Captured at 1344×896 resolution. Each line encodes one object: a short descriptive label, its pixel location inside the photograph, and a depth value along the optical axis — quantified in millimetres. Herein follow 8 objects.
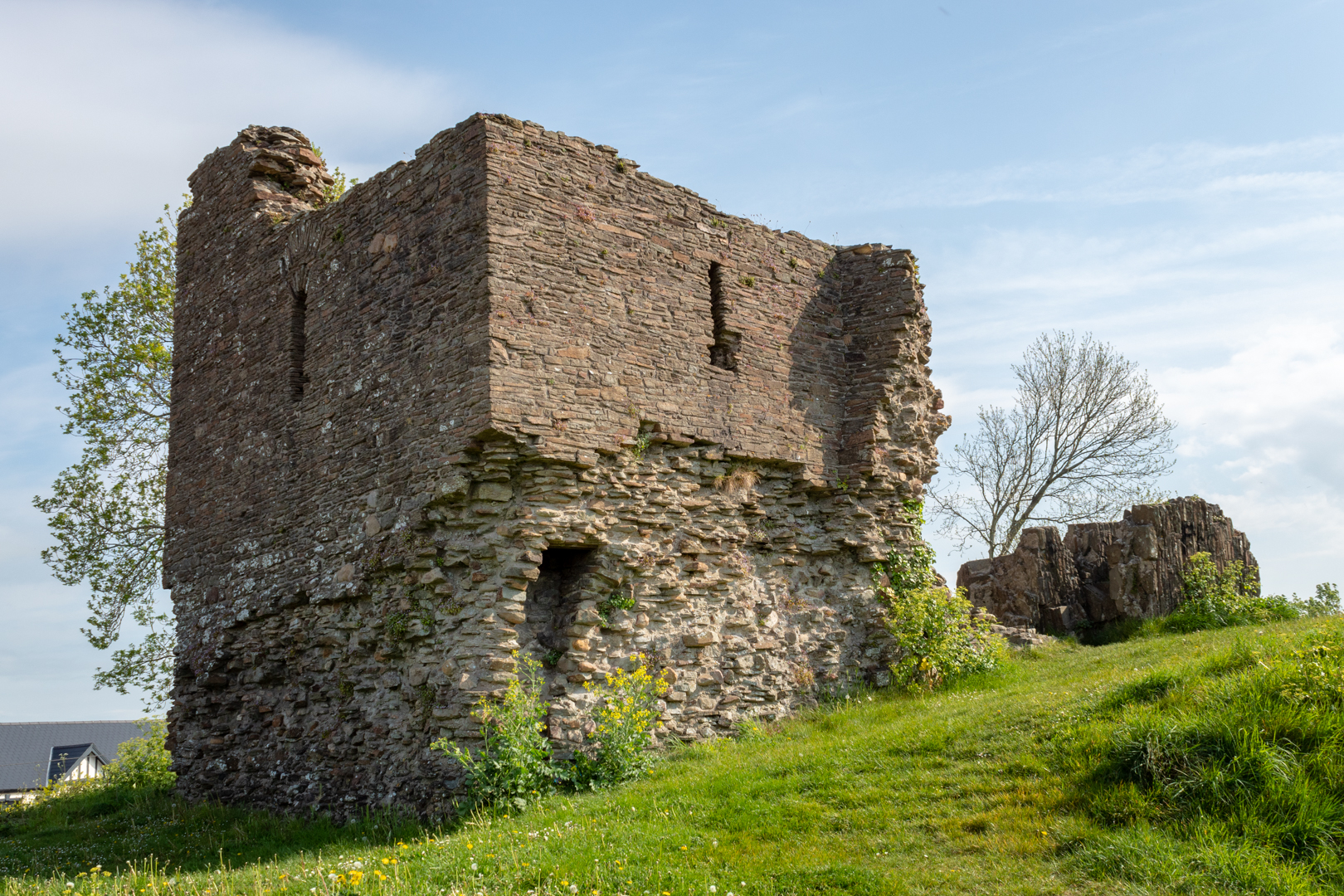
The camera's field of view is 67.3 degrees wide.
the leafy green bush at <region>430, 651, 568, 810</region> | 8688
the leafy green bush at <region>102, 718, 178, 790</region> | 14835
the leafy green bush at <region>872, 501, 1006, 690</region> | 11836
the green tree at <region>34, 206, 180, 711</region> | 19031
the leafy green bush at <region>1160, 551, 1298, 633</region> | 13703
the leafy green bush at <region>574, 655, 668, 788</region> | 9289
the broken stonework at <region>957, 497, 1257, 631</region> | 14836
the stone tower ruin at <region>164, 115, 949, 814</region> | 9672
